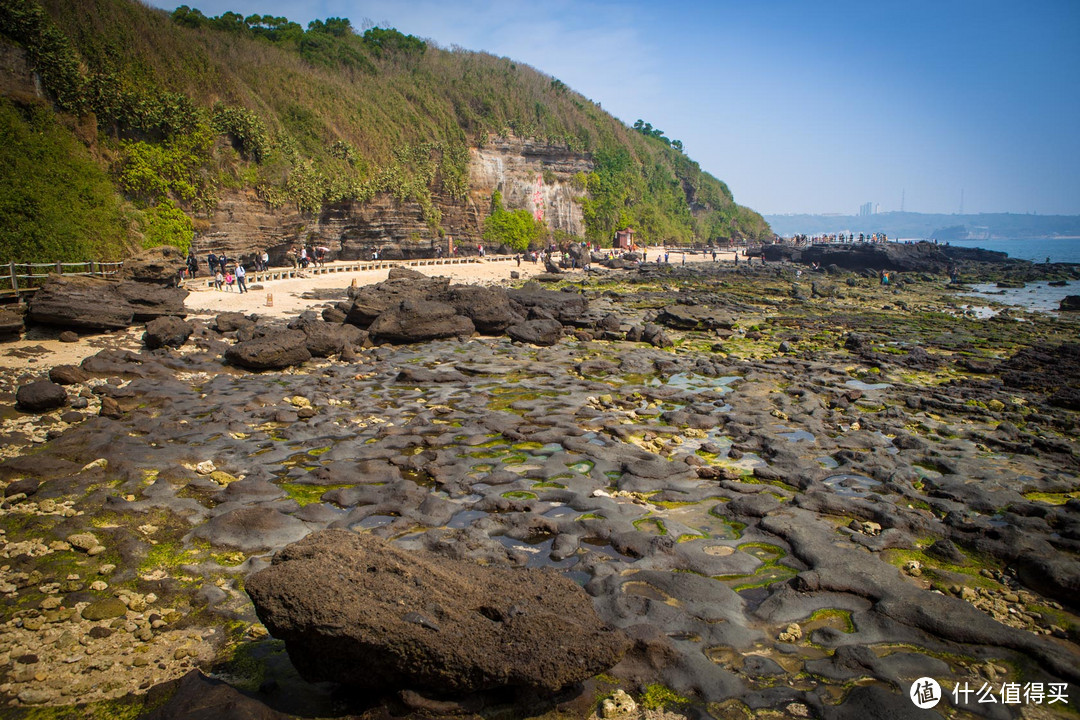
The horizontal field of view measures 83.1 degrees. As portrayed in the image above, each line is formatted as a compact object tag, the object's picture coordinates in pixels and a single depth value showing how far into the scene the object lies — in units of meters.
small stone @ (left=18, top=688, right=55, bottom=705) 4.54
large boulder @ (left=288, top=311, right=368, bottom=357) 16.89
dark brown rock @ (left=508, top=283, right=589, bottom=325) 24.25
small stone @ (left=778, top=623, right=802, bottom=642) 5.64
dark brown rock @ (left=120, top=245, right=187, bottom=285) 21.03
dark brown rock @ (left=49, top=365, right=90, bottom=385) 12.72
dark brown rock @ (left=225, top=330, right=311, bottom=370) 15.49
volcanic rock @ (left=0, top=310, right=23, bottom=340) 15.56
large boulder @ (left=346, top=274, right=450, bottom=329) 20.75
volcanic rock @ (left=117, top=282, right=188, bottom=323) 18.72
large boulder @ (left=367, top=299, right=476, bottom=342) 19.61
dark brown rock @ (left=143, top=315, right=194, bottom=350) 16.66
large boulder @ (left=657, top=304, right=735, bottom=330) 24.67
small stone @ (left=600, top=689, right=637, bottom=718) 4.62
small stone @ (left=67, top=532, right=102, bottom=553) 6.68
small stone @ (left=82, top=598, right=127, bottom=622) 5.60
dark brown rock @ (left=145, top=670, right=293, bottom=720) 4.14
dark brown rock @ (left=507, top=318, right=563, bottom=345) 20.50
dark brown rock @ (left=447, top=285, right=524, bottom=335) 21.48
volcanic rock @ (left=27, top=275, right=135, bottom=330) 16.47
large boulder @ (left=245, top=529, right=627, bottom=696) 4.25
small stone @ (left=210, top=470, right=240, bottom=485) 8.71
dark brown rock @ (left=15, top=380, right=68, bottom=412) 10.98
